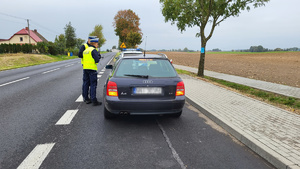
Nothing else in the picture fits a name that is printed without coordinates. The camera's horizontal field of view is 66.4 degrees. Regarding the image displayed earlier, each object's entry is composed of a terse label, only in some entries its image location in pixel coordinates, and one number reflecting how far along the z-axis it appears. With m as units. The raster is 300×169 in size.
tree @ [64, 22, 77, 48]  64.81
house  71.69
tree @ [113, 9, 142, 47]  64.75
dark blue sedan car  4.43
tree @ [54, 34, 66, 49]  53.33
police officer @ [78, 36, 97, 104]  6.50
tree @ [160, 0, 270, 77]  13.89
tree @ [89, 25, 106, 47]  105.62
